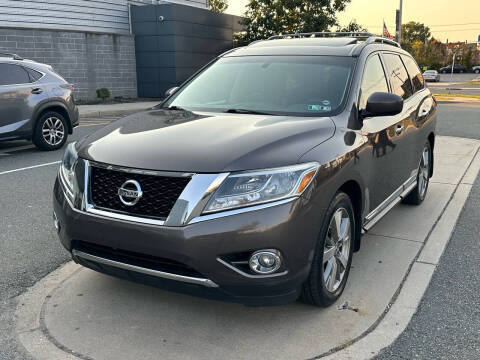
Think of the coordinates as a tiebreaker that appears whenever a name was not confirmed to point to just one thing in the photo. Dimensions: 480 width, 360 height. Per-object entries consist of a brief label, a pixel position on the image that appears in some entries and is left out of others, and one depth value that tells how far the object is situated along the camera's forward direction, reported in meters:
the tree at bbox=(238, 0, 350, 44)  27.41
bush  21.23
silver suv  8.95
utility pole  27.67
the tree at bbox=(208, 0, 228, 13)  55.06
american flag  26.78
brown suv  2.78
